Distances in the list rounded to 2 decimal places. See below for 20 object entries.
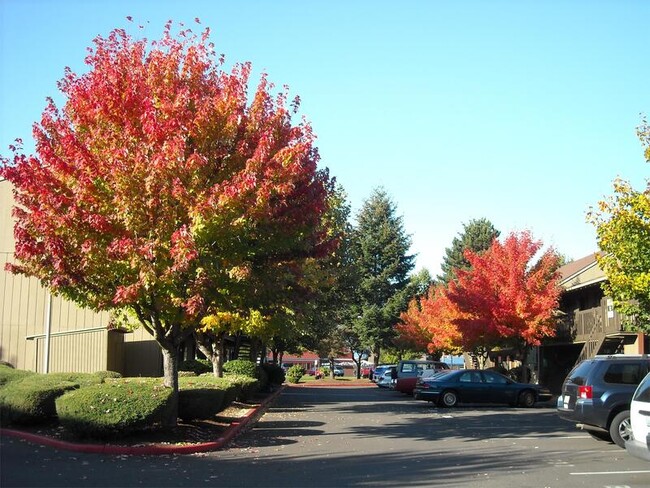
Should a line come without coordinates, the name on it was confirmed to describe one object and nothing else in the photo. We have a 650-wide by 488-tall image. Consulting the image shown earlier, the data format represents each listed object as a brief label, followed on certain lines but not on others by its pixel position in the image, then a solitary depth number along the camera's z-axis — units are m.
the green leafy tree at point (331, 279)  22.06
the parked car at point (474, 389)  24.84
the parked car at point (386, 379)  40.53
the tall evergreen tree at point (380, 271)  64.25
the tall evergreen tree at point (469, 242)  68.19
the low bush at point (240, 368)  26.22
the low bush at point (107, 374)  19.74
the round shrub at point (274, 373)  37.22
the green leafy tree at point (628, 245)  18.34
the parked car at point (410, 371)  32.81
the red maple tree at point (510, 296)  29.70
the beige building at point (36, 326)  24.75
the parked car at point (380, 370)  44.33
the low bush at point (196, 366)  28.70
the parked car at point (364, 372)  73.27
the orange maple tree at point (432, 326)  36.32
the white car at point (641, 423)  9.30
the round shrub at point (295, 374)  54.25
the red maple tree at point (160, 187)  12.01
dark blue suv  13.57
